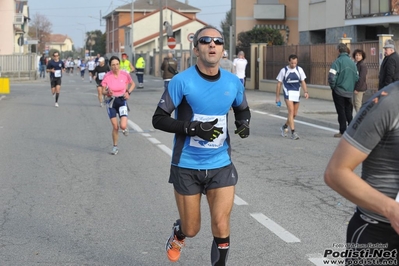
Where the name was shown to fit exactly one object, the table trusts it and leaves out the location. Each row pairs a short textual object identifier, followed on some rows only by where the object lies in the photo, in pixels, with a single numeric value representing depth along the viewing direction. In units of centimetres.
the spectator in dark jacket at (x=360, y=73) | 1581
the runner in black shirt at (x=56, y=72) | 2523
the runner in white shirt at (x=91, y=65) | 5016
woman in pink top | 1298
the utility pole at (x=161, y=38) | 4612
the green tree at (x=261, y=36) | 4819
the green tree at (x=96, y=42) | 13450
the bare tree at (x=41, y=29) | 12950
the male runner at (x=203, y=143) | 512
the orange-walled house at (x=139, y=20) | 8950
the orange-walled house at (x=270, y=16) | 5378
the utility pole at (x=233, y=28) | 3054
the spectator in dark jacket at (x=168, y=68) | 2797
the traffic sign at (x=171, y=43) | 3903
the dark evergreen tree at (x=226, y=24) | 10078
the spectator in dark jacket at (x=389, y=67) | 1445
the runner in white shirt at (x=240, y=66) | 2638
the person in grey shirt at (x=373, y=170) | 303
